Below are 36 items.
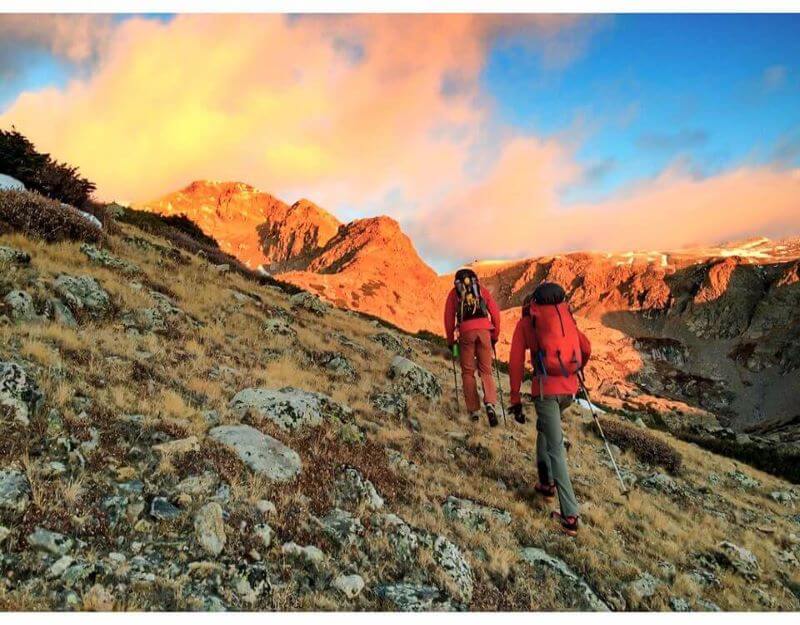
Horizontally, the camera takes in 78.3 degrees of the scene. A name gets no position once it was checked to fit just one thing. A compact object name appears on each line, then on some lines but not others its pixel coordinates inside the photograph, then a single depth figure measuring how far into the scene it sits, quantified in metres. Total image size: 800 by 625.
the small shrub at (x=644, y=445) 13.95
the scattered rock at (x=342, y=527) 5.18
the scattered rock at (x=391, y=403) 10.54
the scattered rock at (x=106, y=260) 13.18
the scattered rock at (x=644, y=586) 5.92
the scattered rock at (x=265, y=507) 5.14
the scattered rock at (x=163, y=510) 4.69
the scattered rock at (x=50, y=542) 3.94
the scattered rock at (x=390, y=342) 19.09
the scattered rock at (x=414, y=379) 13.00
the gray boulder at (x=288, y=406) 7.48
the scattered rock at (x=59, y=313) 8.98
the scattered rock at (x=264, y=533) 4.71
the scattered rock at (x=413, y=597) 4.53
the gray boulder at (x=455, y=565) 4.91
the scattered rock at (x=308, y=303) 20.34
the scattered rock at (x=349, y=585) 4.44
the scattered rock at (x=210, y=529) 4.45
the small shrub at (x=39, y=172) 16.69
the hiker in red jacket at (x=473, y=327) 10.59
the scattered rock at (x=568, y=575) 5.44
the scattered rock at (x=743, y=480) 14.82
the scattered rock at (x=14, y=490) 4.21
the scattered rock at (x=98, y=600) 3.66
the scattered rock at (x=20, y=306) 8.36
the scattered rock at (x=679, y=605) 5.95
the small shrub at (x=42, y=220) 12.57
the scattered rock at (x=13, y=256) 10.10
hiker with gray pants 7.07
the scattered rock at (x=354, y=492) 5.91
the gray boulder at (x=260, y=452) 5.93
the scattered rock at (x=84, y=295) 9.88
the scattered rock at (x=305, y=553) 4.68
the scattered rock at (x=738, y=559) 7.75
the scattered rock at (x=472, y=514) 6.42
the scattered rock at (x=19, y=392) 5.41
